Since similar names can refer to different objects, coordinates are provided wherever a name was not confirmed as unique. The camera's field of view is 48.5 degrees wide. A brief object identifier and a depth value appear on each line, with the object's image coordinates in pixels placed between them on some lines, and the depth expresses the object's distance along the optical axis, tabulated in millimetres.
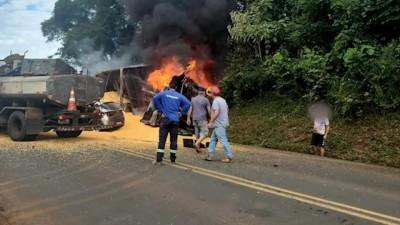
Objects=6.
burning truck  18531
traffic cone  13610
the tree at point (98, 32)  36125
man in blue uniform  9039
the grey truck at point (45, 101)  13367
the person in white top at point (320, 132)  11188
